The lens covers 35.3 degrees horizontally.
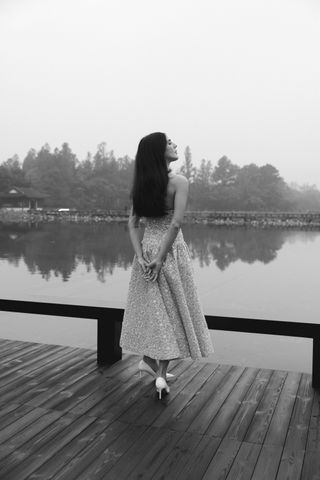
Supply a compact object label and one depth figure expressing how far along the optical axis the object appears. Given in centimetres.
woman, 212
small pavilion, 4447
